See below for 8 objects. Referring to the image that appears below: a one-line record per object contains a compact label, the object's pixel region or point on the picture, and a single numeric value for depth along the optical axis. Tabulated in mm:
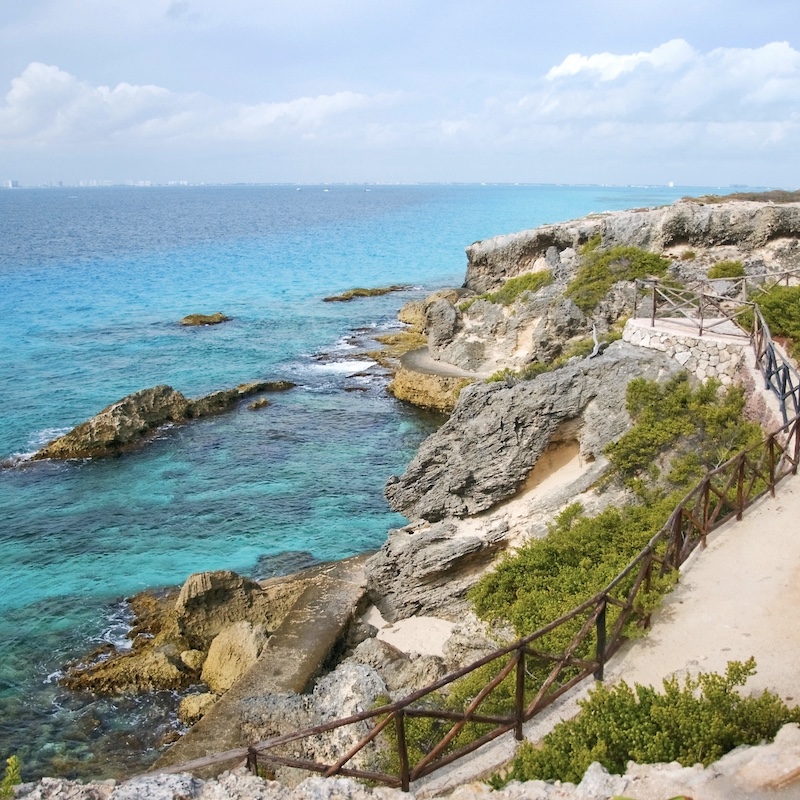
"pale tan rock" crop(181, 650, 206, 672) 17547
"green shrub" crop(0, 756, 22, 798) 7291
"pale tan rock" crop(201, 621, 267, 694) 16766
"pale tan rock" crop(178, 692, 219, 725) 15891
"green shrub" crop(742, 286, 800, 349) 19625
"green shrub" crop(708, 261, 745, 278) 30734
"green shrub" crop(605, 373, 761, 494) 15789
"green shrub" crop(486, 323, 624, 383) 22203
